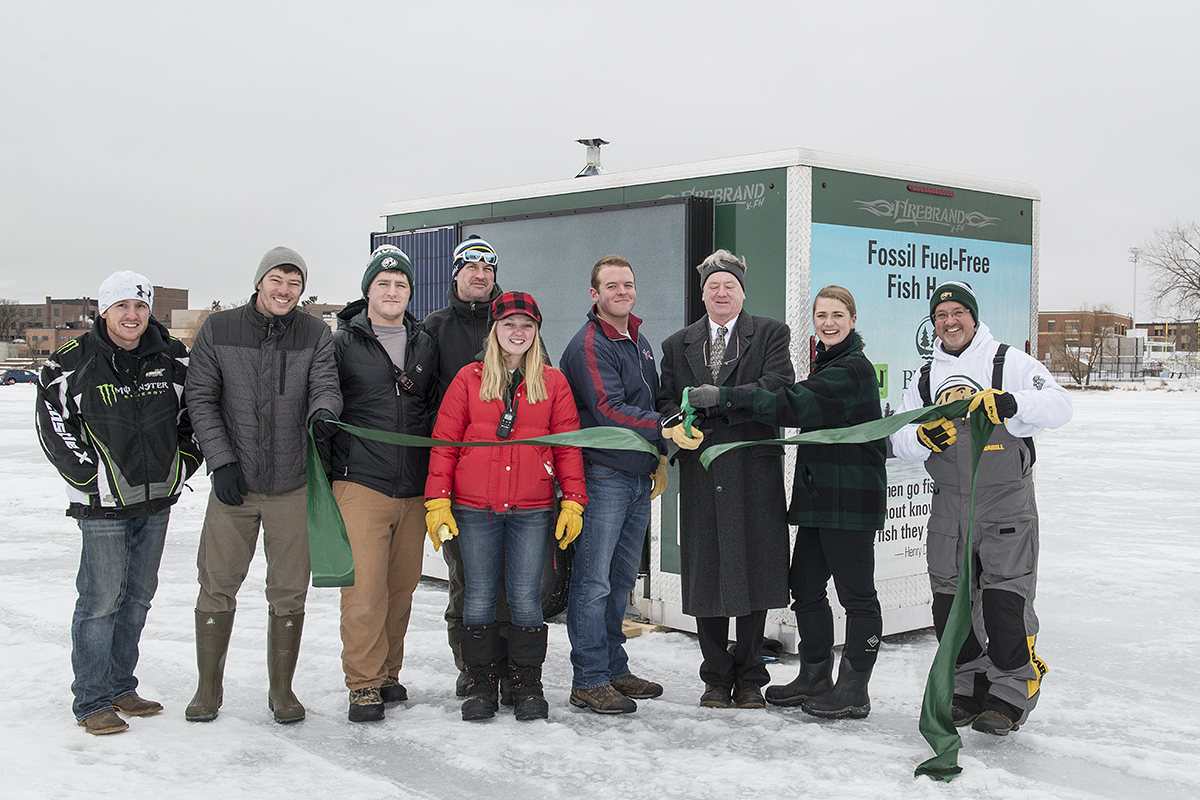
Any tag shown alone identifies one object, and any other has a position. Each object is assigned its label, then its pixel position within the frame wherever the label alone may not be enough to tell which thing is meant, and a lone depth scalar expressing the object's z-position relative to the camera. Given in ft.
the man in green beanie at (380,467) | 12.97
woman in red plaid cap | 12.72
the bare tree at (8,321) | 270.46
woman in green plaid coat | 12.76
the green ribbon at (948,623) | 11.09
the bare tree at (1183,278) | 150.10
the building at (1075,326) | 208.13
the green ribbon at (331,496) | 12.66
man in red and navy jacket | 13.19
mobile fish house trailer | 15.83
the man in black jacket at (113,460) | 12.30
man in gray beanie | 12.64
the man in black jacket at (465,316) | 13.88
